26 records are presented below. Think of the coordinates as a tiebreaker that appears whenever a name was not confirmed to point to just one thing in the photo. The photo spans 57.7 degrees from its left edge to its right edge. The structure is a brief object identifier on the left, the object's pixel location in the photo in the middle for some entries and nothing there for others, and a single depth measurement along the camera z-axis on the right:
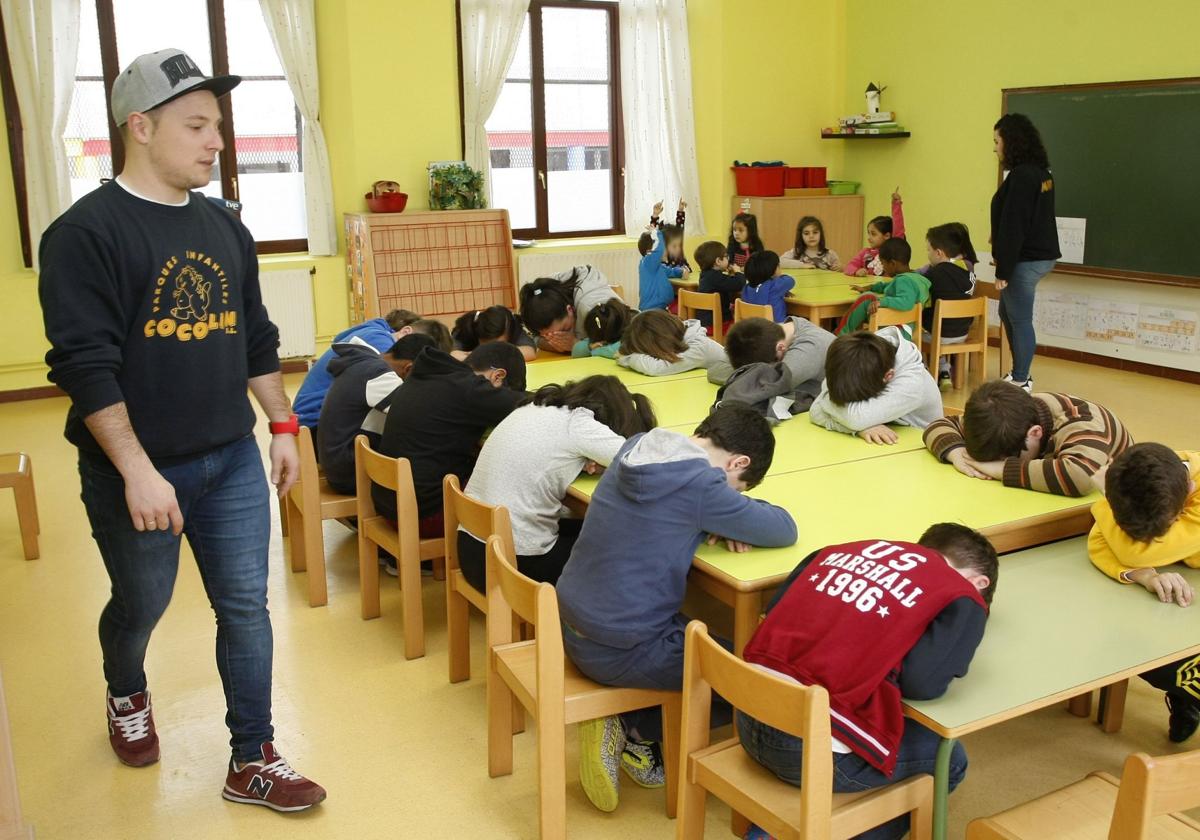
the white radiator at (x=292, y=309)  7.30
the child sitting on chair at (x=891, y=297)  5.98
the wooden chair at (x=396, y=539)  3.08
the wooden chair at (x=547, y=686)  2.13
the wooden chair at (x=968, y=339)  6.16
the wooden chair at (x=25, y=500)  4.05
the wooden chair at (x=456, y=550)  2.55
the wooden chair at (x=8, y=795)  1.61
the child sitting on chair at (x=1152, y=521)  2.21
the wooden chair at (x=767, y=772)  1.68
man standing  2.01
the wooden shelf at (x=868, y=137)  8.27
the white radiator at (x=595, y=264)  7.99
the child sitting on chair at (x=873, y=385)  3.15
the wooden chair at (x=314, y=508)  3.50
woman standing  5.98
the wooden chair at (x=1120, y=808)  1.41
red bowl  7.21
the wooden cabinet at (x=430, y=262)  7.15
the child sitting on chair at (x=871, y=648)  1.80
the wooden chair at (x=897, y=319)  5.88
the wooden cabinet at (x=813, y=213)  8.36
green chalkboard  6.40
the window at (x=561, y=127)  8.23
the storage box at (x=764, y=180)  8.39
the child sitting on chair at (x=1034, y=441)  2.62
